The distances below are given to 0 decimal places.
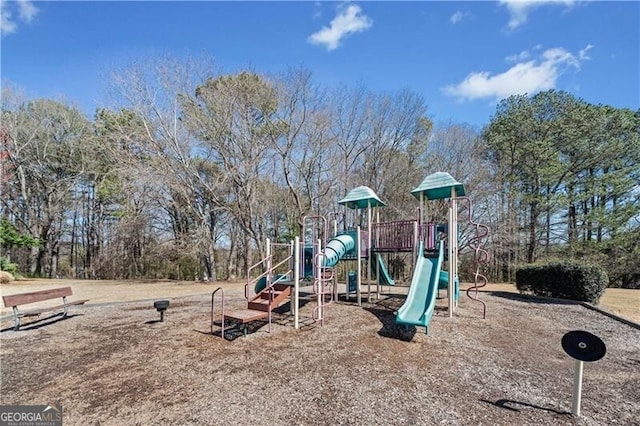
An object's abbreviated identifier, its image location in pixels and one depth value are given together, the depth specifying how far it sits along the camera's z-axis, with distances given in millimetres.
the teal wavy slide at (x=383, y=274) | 10000
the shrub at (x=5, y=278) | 14839
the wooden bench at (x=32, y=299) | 5984
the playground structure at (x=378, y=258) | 6281
